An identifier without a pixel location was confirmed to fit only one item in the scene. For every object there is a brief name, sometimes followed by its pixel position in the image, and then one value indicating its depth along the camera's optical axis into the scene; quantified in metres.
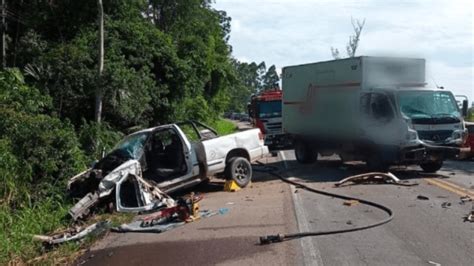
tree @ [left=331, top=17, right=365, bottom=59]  54.65
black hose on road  8.12
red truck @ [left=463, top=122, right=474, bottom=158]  21.59
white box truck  15.42
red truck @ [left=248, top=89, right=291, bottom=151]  28.56
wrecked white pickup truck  11.31
